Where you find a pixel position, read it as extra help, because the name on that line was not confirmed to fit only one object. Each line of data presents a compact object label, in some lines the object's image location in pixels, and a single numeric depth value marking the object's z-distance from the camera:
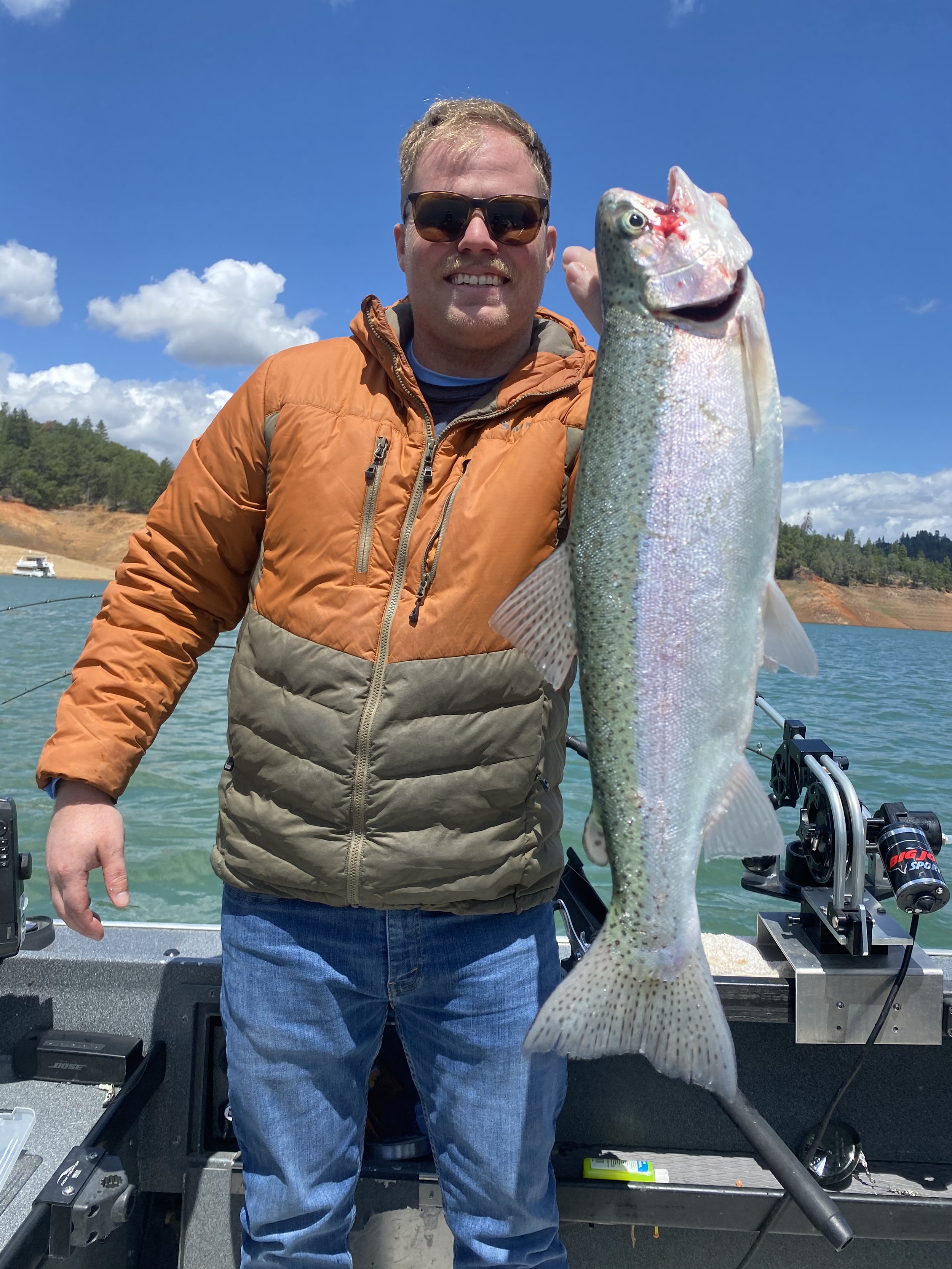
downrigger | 2.46
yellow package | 2.70
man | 1.94
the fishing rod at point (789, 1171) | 2.09
